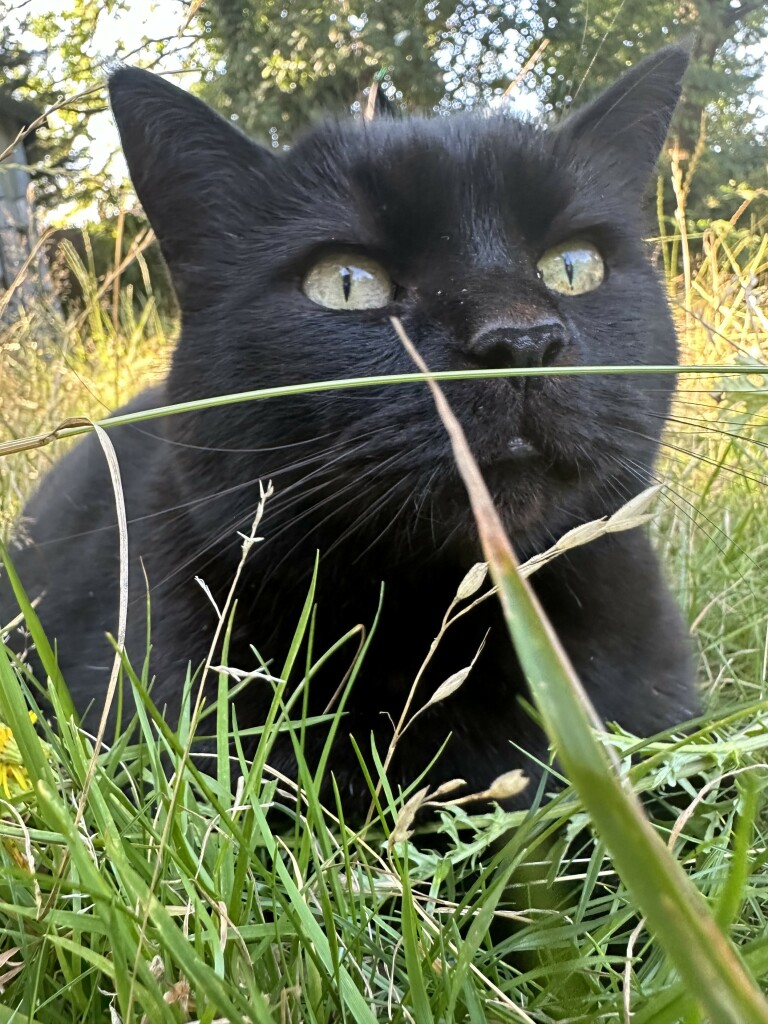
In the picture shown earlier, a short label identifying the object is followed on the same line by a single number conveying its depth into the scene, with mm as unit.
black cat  139
